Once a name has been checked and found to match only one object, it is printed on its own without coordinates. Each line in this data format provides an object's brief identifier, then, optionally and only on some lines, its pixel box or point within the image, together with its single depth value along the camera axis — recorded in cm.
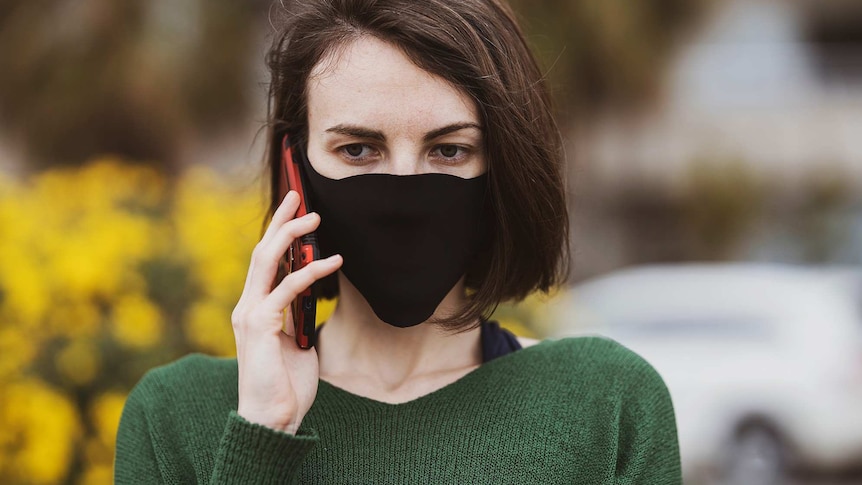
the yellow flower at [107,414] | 321
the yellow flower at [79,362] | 321
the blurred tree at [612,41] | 870
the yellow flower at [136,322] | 328
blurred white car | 733
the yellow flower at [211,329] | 339
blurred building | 1330
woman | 174
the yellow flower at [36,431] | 311
